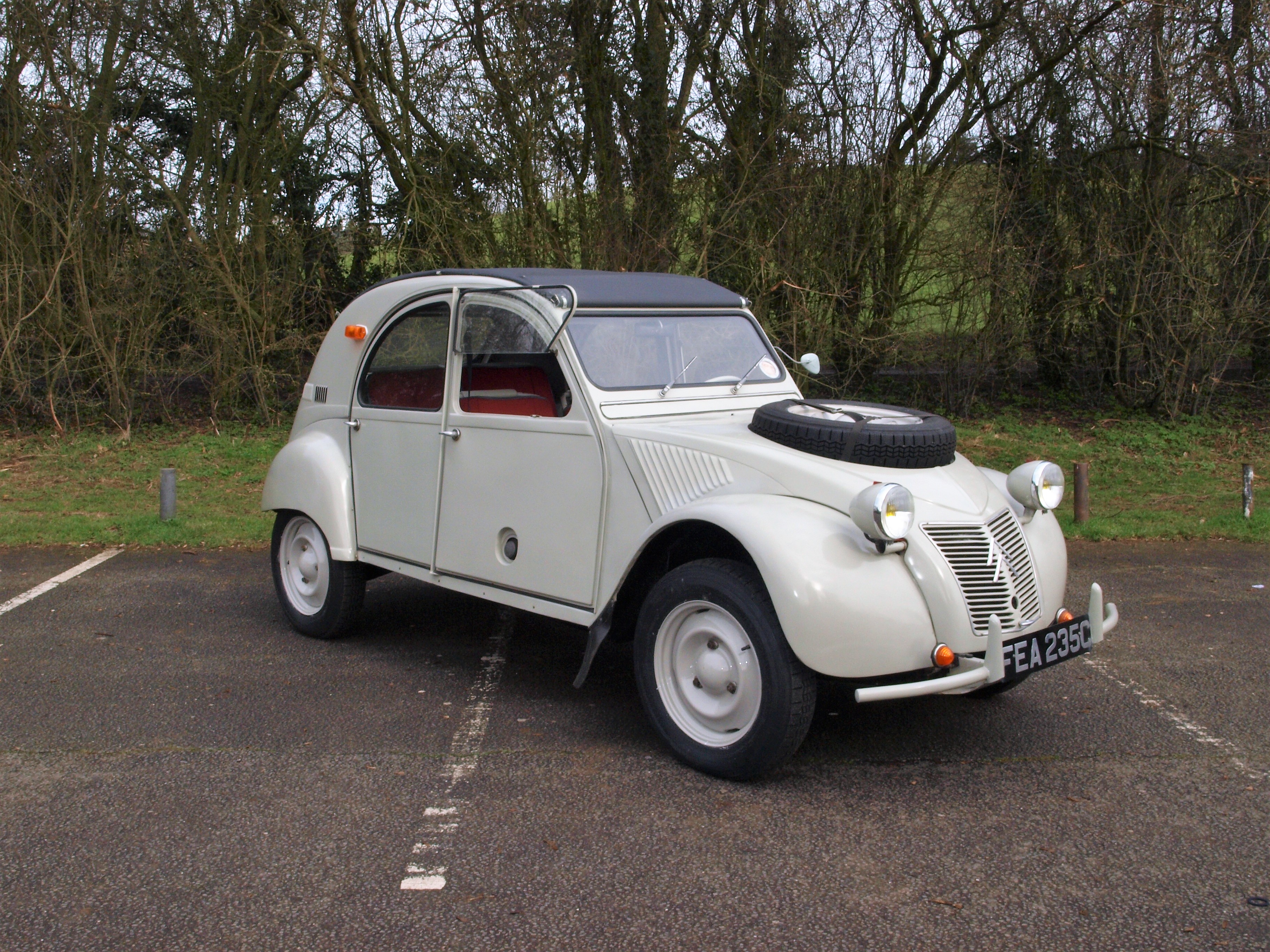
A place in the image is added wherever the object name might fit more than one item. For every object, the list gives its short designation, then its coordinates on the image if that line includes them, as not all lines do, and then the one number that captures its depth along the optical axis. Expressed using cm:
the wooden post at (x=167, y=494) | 876
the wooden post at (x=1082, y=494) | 846
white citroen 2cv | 375
